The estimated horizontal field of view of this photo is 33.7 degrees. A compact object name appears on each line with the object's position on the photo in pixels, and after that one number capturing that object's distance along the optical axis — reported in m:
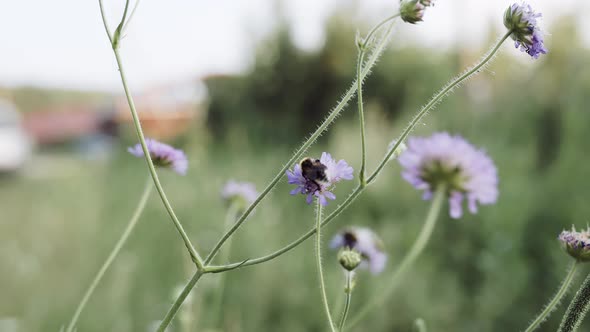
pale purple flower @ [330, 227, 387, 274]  0.52
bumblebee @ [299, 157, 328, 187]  0.38
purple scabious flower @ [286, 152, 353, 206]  0.38
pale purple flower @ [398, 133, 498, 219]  0.49
